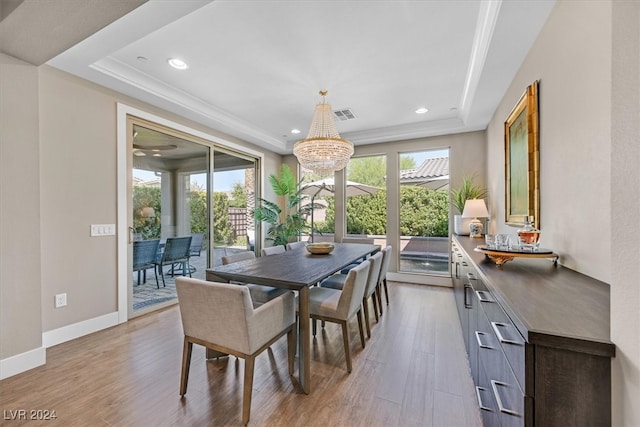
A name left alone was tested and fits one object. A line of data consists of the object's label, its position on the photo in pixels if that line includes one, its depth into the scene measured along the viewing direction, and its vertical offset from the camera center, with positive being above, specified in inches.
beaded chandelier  122.1 +33.4
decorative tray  60.2 -10.1
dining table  70.6 -19.4
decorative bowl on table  120.7 -17.2
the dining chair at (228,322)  59.6 -27.2
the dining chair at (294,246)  149.7 -20.1
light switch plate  108.0 -6.9
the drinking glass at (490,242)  68.9 -8.6
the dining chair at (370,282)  101.2 -30.8
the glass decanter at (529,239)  63.1 -6.9
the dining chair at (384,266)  123.4 -26.7
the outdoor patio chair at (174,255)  138.7 -23.4
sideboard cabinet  29.4 -17.8
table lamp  129.4 +0.3
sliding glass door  127.0 +2.4
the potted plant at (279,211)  200.8 -1.0
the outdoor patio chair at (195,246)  155.3 -19.9
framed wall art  78.2 +17.7
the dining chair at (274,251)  126.9 -19.6
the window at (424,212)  181.5 -0.1
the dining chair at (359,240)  175.0 -19.6
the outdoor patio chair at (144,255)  125.6 -20.9
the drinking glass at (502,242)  66.5 -8.2
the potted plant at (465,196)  151.8 +9.6
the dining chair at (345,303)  80.2 -29.8
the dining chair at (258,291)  97.9 -31.1
